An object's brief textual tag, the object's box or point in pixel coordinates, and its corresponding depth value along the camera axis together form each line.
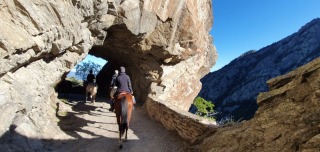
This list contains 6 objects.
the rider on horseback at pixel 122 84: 5.19
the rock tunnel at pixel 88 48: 3.94
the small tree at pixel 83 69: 29.78
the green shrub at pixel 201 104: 19.97
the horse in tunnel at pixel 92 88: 8.60
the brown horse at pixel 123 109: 4.73
